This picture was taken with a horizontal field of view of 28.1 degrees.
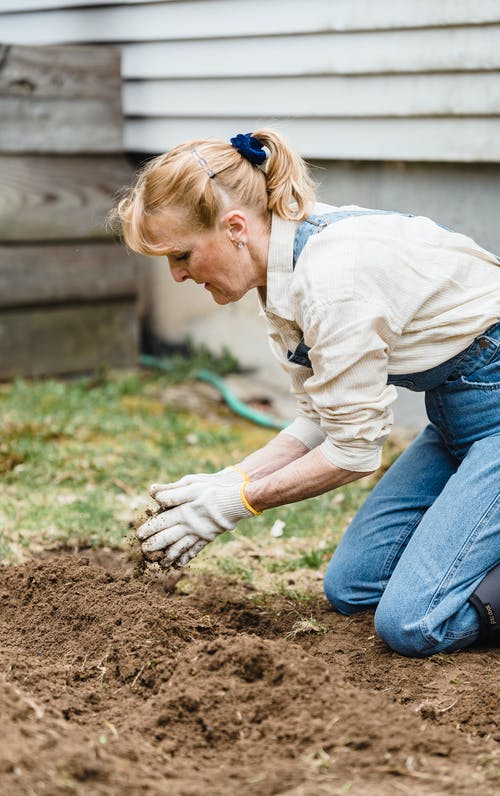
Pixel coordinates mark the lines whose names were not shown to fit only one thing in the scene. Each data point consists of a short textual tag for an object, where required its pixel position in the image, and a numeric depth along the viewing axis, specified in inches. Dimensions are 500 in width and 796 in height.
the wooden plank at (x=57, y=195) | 233.1
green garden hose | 219.9
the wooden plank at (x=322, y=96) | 174.2
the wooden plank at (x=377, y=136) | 175.0
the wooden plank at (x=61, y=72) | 226.5
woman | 102.3
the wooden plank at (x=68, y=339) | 240.5
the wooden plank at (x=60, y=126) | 230.3
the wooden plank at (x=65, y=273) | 236.1
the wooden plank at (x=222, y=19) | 175.8
